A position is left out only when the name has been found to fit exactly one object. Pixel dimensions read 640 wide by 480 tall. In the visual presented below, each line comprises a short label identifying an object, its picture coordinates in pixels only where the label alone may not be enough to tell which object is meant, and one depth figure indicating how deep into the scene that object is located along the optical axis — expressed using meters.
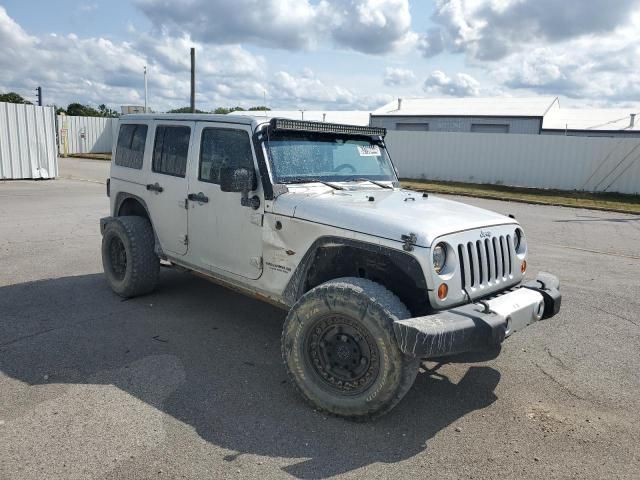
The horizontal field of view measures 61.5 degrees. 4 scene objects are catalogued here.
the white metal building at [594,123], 30.02
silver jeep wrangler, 3.38
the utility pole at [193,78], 25.95
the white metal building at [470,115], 32.09
